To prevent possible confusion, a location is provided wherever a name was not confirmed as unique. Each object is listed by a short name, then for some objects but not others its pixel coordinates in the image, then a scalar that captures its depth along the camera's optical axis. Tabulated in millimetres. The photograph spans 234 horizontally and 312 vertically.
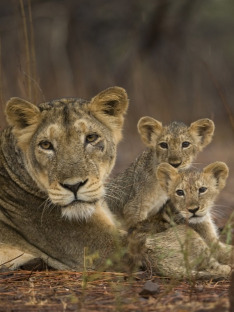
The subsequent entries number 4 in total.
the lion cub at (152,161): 14742
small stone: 10164
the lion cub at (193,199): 12937
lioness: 11703
